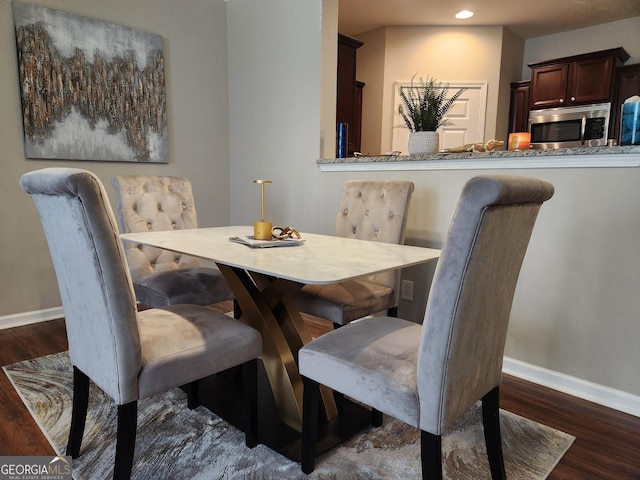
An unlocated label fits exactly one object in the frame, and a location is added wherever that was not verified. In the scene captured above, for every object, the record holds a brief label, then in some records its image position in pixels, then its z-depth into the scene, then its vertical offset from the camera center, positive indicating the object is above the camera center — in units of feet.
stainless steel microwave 14.49 +1.63
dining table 4.66 -1.51
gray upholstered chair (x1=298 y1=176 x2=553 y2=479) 2.99 -1.49
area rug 4.46 -3.24
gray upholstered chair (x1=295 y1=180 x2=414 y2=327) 5.84 -1.09
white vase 7.42 +0.49
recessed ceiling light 14.27 +5.35
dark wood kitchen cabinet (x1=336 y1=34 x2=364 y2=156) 12.05 +2.62
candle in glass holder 7.18 +0.51
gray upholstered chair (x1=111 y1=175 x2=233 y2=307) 6.62 -1.49
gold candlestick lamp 5.54 -0.82
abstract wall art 8.50 +1.71
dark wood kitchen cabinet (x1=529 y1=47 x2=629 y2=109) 14.32 +3.29
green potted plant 7.24 +0.82
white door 15.90 +2.02
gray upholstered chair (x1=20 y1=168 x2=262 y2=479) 3.40 -1.54
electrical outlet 8.16 -2.36
